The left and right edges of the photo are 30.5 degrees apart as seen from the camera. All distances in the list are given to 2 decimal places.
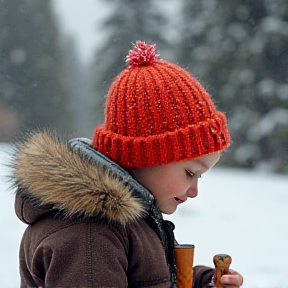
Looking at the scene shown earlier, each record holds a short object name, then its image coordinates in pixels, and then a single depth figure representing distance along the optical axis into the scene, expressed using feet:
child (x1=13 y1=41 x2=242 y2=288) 5.01
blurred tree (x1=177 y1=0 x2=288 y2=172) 49.90
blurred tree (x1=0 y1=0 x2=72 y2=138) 57.47
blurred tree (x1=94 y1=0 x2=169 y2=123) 59.26
